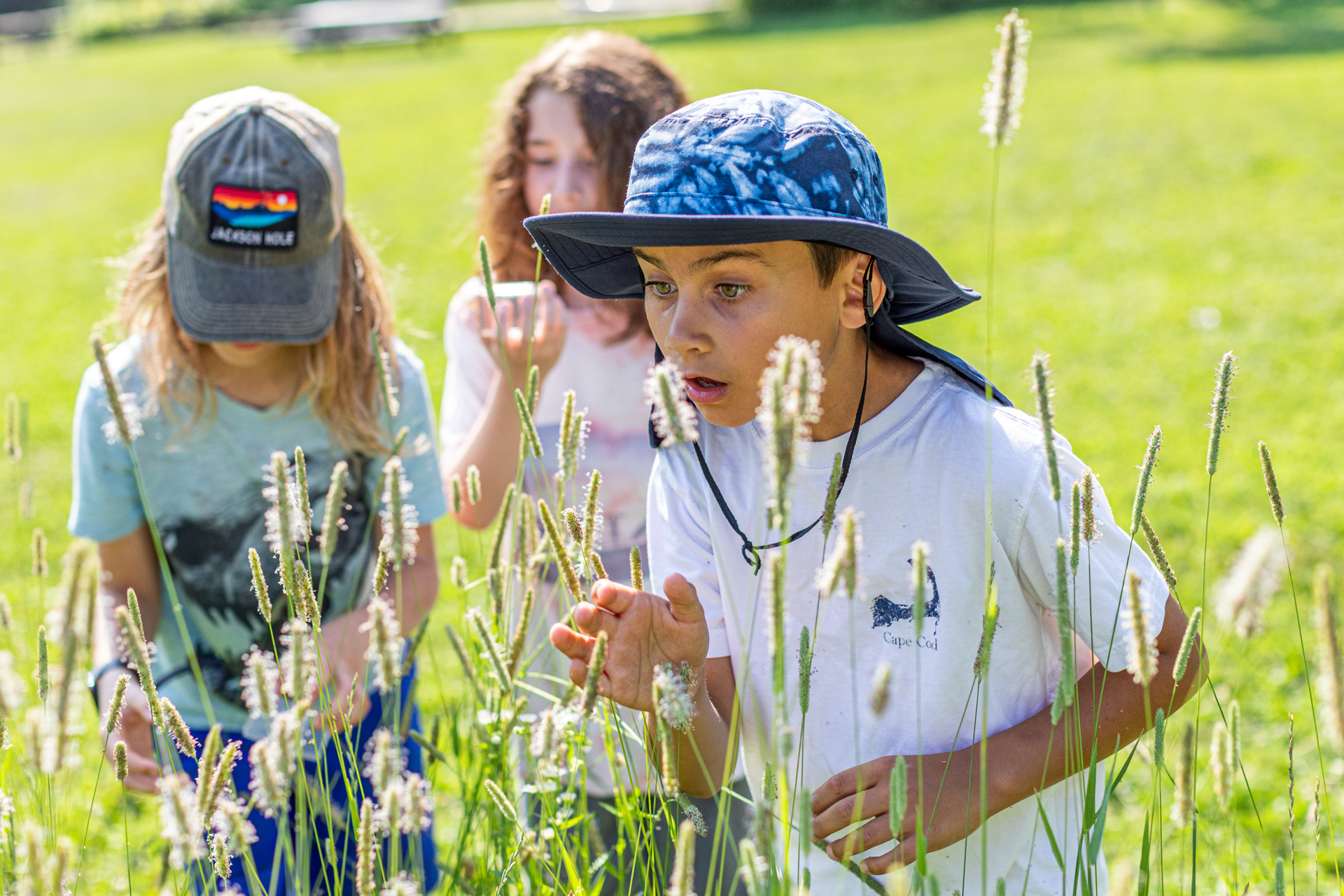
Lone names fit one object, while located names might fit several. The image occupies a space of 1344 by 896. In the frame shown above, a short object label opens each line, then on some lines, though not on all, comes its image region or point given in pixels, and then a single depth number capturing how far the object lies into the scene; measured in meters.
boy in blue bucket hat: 1.73
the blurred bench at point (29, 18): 44.97
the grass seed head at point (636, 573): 1.56
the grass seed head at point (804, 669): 1.38
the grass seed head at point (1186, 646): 1.31
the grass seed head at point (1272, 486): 1.53
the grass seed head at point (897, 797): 1.23
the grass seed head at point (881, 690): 1.06
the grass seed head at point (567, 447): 1.62
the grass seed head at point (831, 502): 1.31
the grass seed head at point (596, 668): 1.31
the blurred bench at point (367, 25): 32.03
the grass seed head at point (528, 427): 1.55
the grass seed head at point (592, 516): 1.63
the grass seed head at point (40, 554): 1.89
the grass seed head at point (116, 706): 1.47
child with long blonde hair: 2.56
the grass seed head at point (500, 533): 1.80
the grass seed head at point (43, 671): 1.48
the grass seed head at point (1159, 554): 1.60
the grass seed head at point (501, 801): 1.54
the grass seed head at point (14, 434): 2.00
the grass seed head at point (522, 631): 1.68
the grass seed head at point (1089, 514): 1.50
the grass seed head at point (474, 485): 1.91
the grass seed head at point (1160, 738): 1.36
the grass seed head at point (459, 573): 1.95
